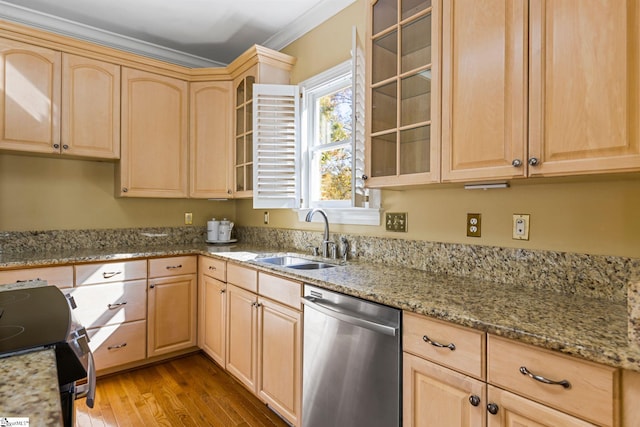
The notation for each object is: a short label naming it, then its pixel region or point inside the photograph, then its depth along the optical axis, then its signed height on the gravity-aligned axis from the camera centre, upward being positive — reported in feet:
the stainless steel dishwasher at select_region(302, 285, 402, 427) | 4.45 -2.06
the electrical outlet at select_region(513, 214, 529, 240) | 5.07 -0.16
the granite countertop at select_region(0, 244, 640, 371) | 3.00 -1.04
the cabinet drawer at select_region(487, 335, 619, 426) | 2.84 -1.43
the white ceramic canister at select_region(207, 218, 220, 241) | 10.98 -0.53
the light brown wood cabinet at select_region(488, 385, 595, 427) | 3.06 -1.79
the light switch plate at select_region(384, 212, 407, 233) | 6.75 -0.14
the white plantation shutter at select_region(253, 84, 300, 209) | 9.08 +1.76
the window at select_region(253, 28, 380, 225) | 8.74 +1.75
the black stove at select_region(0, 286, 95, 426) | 2.48 -0.92
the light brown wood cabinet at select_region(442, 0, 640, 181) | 3.53 +1.44
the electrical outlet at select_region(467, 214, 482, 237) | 5.61 -0.17
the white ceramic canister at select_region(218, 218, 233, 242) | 10.93 -0.56
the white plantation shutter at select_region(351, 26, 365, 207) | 6.38 +1.76
